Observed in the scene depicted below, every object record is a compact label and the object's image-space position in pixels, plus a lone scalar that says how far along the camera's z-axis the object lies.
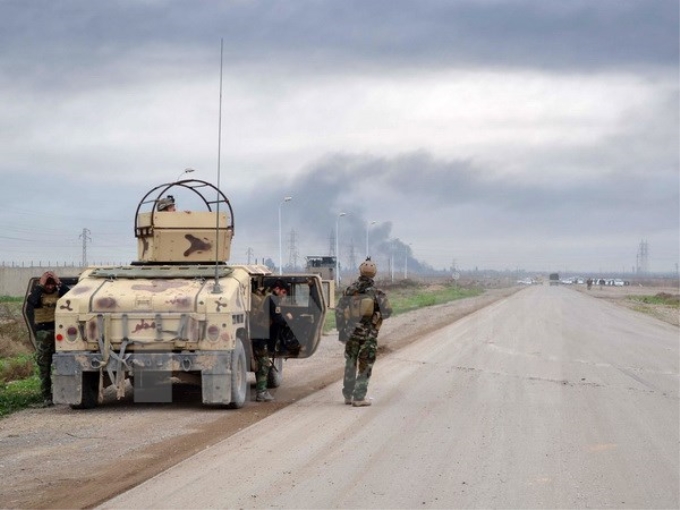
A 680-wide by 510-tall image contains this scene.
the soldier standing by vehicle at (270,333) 15.57
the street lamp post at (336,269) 71.71
